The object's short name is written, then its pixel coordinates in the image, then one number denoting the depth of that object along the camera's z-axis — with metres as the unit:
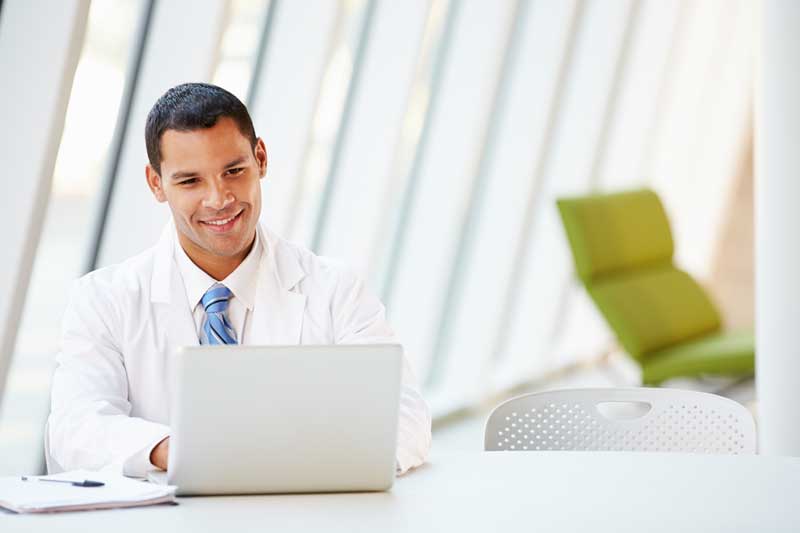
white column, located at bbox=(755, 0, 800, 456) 5.91
